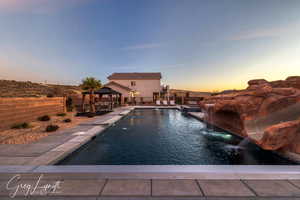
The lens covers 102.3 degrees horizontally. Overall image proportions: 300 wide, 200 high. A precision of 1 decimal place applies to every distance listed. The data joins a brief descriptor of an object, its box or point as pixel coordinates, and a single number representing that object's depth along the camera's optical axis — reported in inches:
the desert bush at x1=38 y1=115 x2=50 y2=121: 341.4
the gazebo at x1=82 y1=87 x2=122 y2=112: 522.3
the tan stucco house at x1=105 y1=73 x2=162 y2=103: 1117.7
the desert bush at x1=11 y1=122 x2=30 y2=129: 261.2
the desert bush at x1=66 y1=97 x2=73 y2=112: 551.3
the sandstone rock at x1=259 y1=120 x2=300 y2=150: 136.8
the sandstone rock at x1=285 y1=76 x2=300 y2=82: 200.4
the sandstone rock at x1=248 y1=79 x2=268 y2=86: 226.4
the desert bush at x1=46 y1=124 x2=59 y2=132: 239.6
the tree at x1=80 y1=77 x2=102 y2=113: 466.4
